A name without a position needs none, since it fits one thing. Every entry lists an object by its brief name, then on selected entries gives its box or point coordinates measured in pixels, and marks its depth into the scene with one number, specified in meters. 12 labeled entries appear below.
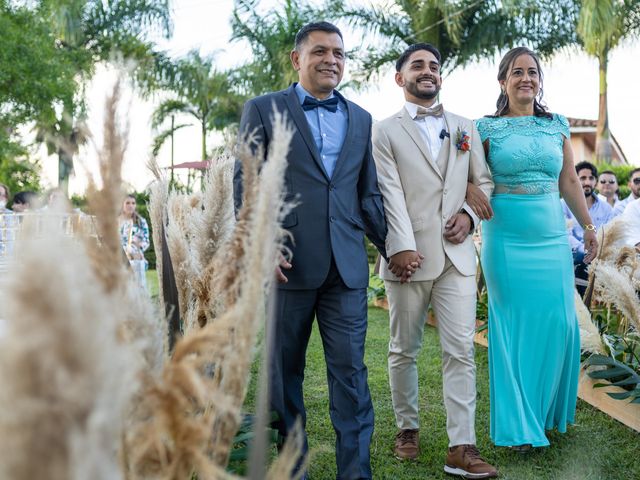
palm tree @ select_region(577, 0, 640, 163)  17.27
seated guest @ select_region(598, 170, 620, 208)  10.27
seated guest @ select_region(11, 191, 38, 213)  9.45
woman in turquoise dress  4.29
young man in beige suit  3.97
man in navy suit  3.40
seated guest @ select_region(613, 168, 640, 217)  9.10
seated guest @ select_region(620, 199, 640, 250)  6.84
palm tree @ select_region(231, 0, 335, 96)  20.02
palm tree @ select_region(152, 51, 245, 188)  25.25
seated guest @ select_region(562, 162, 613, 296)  8.03
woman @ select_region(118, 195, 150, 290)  8.03
